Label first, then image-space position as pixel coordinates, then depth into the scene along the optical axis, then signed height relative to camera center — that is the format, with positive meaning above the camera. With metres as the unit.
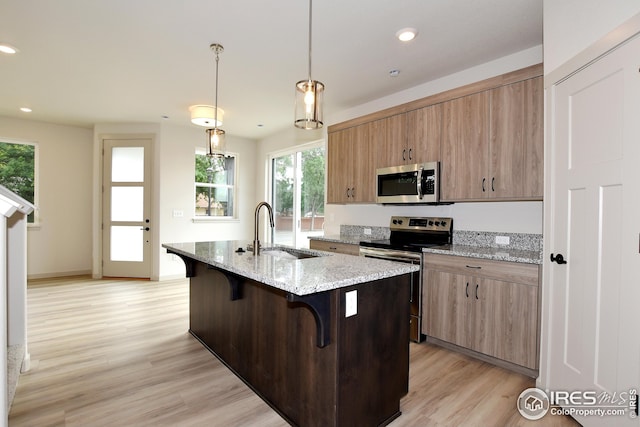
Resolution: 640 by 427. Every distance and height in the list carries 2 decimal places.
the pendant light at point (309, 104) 1.88 +0.63
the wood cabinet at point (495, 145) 2.51 +0.57
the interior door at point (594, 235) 1.55 -0.11
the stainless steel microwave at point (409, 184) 3.12 +0.29
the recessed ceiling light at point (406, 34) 2.58 +1.44
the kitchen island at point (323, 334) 1.57 -0.69
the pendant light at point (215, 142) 3.05 +0.63
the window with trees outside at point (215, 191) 6.09 +0.37
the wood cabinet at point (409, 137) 3.15 +0.78
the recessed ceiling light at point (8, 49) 2.89 +1.44
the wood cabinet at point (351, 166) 3.82 +0.56
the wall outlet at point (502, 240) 2.97 -0.25
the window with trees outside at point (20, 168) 5.22 +0.64
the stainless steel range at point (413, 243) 3.02 -0.33
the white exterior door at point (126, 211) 5.65 -0.04
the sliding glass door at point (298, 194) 5.41 +0.30
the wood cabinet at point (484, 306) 2.36 -0.75
